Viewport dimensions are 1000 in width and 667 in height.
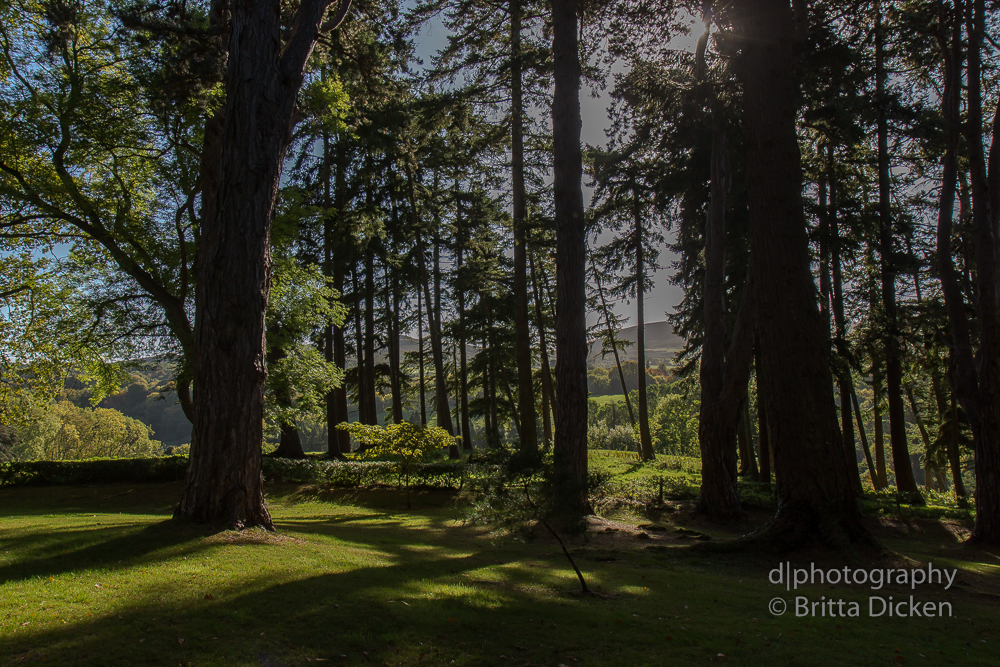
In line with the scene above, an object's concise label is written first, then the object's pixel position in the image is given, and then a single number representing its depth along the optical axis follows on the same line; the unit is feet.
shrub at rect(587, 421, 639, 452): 172.45
